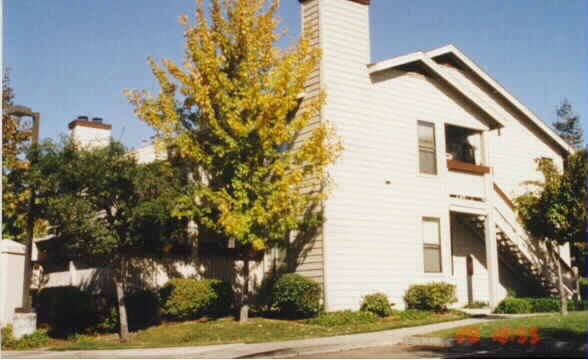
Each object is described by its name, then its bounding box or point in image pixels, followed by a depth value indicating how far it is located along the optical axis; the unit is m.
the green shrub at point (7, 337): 14.77
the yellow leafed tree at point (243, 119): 15.84
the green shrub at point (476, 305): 21.61
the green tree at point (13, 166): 15.81
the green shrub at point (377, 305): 17.80
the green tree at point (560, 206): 18.37
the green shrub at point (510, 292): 23.27
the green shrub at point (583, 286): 24.09
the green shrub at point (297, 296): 16.81
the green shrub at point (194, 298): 16.97
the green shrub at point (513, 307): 19.38
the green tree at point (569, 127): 55.38
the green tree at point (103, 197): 14.14
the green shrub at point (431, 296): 18.67
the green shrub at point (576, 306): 21.29
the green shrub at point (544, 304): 20.12
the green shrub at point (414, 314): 17.88
